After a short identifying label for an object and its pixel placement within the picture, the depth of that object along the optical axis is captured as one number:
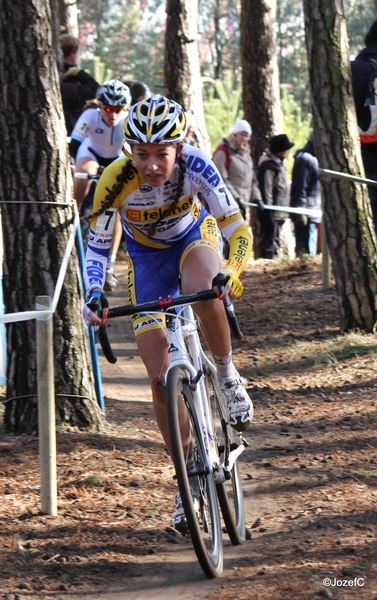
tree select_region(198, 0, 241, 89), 48.66
